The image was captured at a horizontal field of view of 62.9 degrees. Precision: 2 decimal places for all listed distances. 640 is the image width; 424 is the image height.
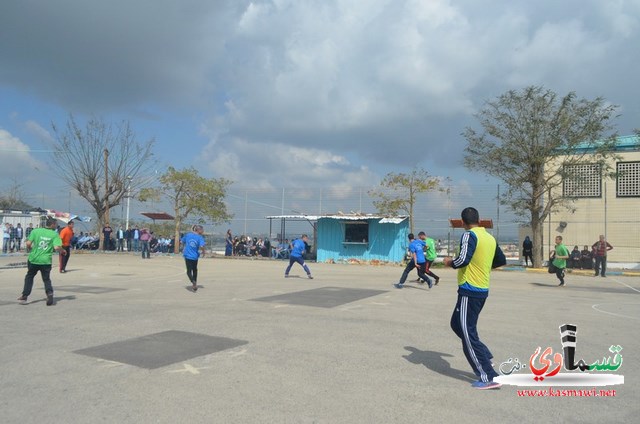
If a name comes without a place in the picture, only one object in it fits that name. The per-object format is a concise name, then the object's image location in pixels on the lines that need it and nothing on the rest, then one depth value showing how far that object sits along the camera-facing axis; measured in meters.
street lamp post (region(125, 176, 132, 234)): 36.97
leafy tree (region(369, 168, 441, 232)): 29.61
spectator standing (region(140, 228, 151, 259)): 28.31
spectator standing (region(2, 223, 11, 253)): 30.86
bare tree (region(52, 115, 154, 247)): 36.16
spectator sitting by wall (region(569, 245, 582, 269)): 25.47
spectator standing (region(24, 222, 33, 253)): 32.91
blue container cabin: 27.58
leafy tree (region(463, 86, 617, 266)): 24.41
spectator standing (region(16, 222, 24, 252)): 31.36
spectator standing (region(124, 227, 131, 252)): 35.69
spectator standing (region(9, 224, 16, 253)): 30.99
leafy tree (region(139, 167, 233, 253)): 35.38
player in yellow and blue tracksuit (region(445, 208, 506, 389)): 5.44
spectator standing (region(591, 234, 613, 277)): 21.38
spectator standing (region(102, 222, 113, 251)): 34.31
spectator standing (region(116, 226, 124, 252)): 35.69
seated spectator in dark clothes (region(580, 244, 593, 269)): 25.17
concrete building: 27.52
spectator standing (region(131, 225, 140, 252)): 34.53
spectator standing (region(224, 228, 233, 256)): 32.69
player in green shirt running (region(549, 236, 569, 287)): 16.41
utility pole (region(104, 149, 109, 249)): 36.28
